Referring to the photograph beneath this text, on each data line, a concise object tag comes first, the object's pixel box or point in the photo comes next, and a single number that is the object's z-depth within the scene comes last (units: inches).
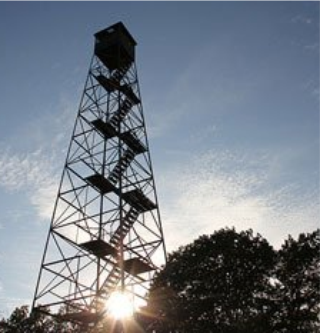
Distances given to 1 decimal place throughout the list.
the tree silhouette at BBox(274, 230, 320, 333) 1010.1
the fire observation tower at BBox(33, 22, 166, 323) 703.2
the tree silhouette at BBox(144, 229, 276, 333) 989.2
